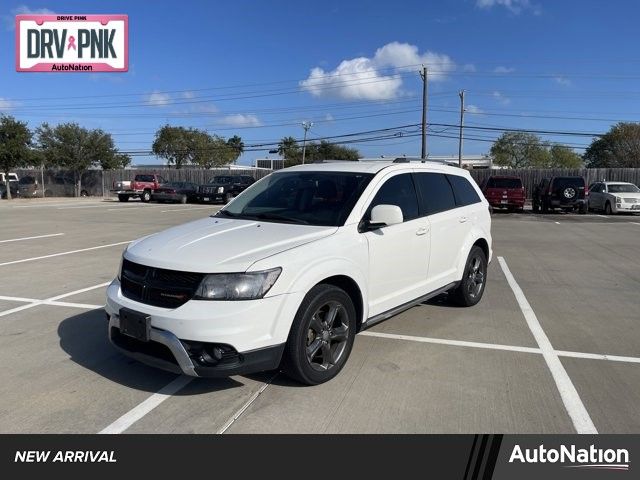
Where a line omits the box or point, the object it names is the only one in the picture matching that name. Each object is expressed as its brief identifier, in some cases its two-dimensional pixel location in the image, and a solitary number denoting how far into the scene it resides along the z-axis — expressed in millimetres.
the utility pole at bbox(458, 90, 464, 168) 48750
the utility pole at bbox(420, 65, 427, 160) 37281
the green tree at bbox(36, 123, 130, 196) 45469
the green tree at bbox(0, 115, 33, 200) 36875
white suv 3588
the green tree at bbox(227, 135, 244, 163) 78400
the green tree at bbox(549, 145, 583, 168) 81812
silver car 23250
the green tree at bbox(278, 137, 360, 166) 91375
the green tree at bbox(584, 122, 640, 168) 55875
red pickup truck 32875
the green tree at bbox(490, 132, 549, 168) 76562
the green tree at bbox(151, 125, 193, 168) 71812
